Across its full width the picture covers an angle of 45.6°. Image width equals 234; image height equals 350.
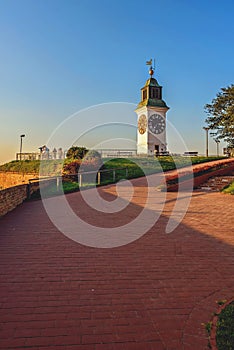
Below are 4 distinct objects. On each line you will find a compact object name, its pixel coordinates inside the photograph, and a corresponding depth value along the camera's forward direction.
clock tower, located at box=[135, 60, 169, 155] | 36.19
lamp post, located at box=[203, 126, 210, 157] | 29.86
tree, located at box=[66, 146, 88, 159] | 20.74
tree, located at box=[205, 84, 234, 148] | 25.78
